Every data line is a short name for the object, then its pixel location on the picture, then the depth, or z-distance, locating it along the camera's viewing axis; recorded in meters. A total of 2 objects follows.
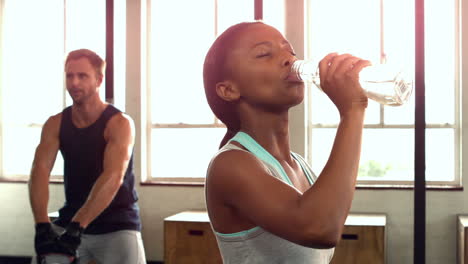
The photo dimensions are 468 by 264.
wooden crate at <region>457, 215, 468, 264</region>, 3.73
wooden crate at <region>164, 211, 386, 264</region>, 3.70
